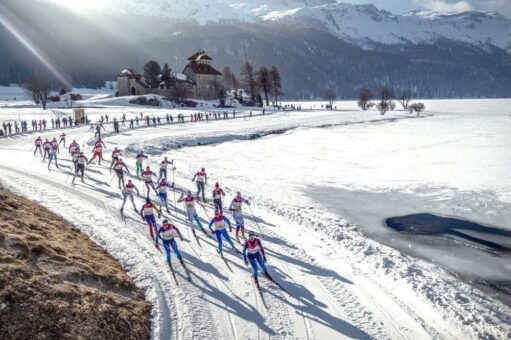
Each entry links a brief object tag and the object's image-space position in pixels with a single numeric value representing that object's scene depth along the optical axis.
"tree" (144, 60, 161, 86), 97.25
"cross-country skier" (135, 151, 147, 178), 26.83
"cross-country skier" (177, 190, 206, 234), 17.05
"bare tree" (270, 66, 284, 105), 111.56
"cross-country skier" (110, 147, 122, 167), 24.82
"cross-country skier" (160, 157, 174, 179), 24.89
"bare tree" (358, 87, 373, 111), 117.38
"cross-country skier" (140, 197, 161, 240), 16.03
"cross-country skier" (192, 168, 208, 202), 21.97
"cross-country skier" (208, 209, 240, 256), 15.01
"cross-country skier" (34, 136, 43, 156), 32.44
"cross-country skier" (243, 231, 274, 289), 12.67
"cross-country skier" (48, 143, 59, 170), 28.16
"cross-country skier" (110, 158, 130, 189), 23.33
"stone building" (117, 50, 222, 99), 97.75
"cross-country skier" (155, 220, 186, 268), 13.43
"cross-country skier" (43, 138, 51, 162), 29.89
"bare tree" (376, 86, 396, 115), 95.49
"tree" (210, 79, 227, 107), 96.12
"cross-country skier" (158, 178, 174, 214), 20.08
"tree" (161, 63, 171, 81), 100.08
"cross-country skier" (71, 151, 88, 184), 24.62
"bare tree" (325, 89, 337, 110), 129.60
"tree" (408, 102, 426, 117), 98.31
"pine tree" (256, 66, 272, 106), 110.46
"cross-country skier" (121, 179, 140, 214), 19.11
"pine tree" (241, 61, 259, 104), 108.62
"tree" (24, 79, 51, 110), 76.58
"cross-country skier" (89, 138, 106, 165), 29.98
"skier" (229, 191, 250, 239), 16.88
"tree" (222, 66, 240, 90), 121.94
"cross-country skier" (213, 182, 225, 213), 19.15
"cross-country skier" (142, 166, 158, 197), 22.23
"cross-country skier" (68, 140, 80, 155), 27.66
